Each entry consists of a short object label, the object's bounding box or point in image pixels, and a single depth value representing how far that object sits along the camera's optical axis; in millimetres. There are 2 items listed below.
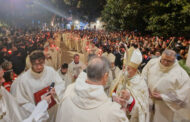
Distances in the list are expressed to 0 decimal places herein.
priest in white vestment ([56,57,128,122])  1643
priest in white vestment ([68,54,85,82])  5273
